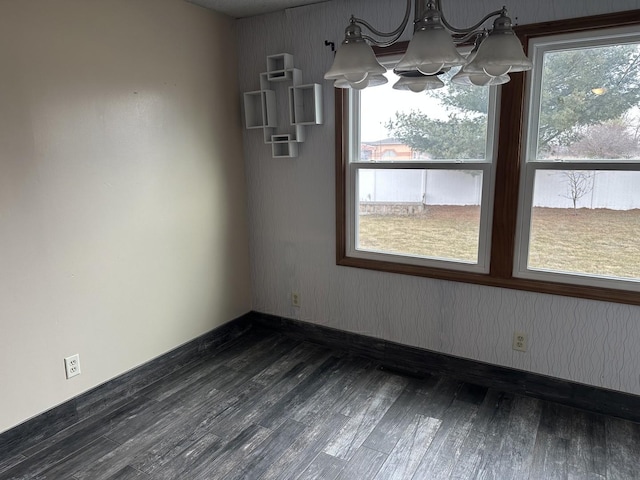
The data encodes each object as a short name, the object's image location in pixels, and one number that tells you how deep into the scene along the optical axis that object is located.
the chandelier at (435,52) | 1.17
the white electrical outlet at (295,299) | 3.46
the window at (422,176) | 2.64
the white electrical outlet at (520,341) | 2.63
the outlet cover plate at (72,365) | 2.40
